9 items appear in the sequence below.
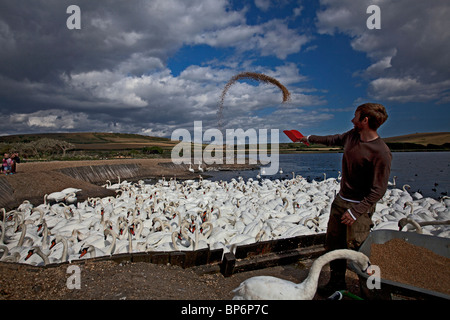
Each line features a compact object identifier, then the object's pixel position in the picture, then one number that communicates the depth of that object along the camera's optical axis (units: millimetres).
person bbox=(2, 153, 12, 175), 15990
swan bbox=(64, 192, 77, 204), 15145
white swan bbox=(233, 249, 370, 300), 2527
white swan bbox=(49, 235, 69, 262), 5455
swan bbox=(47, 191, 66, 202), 15314
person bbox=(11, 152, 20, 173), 16819
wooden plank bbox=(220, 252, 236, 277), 4280
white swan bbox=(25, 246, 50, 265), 4933
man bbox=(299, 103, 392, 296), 2916
